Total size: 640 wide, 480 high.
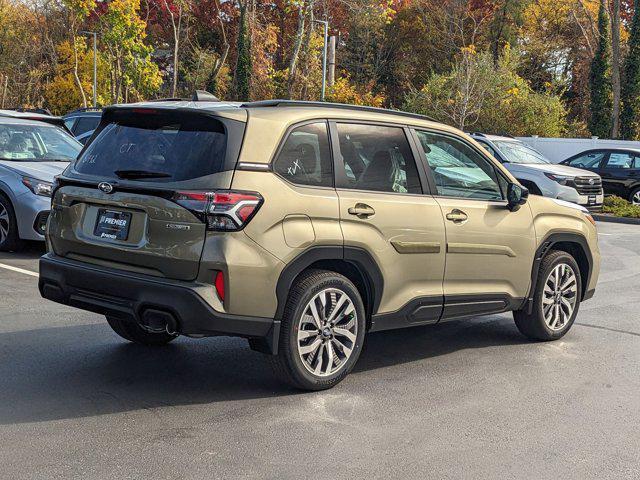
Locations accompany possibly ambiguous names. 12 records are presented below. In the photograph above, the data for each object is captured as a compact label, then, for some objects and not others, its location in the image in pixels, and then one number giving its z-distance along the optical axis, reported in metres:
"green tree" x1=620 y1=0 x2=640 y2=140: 39.31
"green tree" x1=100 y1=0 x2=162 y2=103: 44.38
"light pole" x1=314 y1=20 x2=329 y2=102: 42.66
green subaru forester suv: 5.13
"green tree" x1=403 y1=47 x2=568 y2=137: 36.88
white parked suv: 19.20
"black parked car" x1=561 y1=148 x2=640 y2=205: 22.39
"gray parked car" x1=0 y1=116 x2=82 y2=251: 10.62
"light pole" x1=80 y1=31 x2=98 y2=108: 51.94
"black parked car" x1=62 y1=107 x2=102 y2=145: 19.14
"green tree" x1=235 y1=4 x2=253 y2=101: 46.88
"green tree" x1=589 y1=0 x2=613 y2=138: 40.56
